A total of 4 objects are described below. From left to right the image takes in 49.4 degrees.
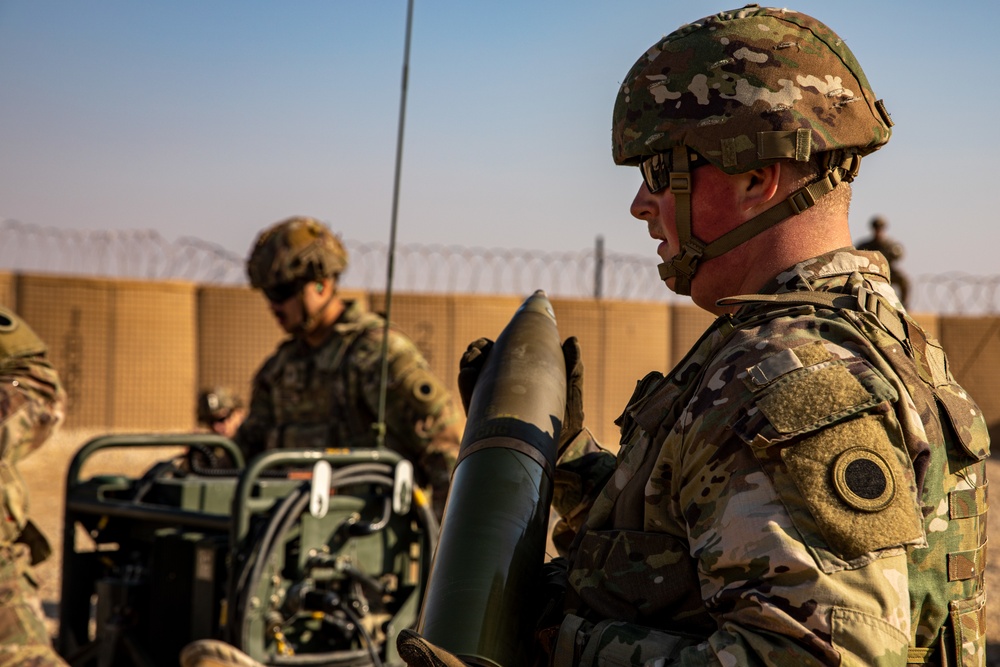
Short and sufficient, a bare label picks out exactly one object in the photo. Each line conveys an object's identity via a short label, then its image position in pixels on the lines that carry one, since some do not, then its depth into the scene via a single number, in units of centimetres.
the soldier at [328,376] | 504
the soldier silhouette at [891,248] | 1267
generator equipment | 384
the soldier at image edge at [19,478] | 391
